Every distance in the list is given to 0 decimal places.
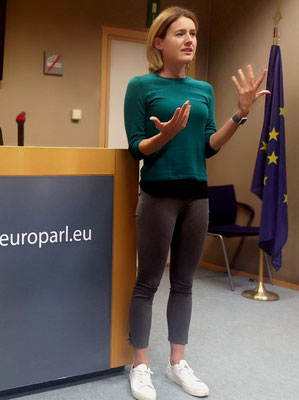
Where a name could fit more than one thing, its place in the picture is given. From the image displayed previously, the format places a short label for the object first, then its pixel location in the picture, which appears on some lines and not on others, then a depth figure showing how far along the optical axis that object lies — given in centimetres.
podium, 196
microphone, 202
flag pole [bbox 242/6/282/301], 380
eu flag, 385
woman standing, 197
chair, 430
